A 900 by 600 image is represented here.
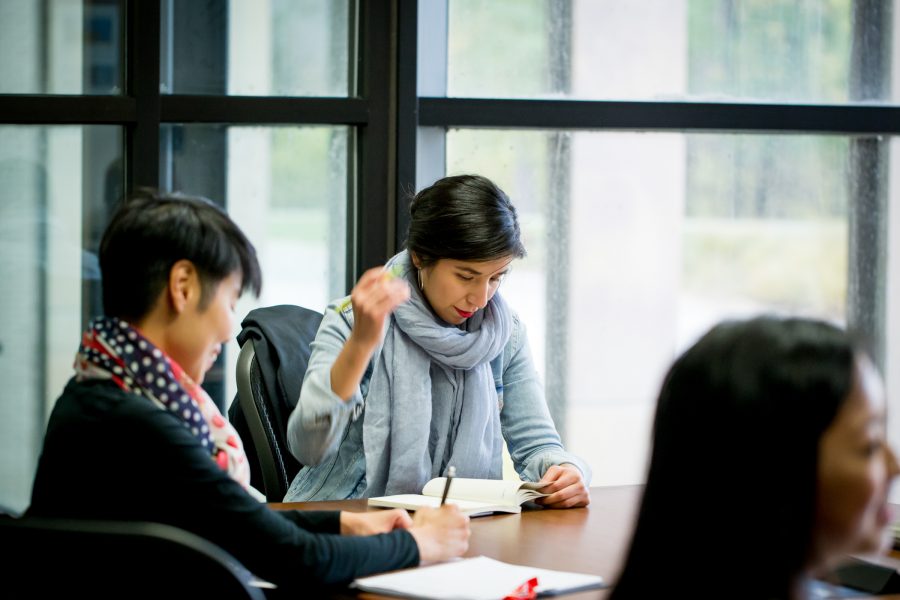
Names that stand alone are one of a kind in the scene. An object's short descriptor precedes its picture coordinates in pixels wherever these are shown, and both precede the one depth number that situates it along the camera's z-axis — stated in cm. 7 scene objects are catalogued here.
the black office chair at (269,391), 414
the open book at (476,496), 388
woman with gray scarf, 411
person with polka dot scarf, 341
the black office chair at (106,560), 320
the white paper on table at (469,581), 349
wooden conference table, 365
